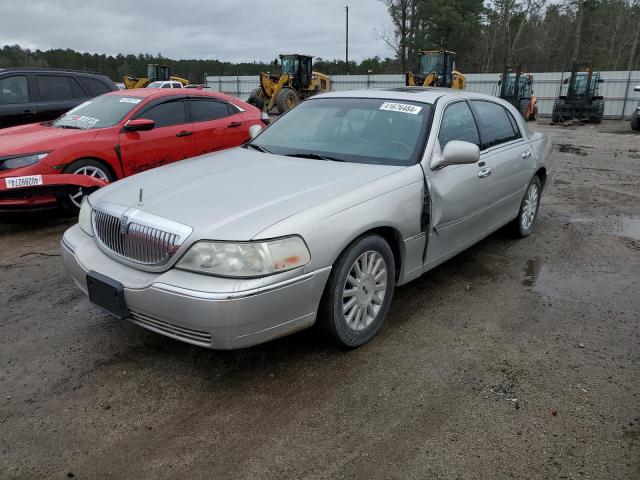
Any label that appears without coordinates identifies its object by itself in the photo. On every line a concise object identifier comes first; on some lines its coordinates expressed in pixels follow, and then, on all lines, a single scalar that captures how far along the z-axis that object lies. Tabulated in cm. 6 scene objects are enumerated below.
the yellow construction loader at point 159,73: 3062
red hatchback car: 525
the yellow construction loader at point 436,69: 2242
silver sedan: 252
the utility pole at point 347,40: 5994
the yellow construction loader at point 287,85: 2219
